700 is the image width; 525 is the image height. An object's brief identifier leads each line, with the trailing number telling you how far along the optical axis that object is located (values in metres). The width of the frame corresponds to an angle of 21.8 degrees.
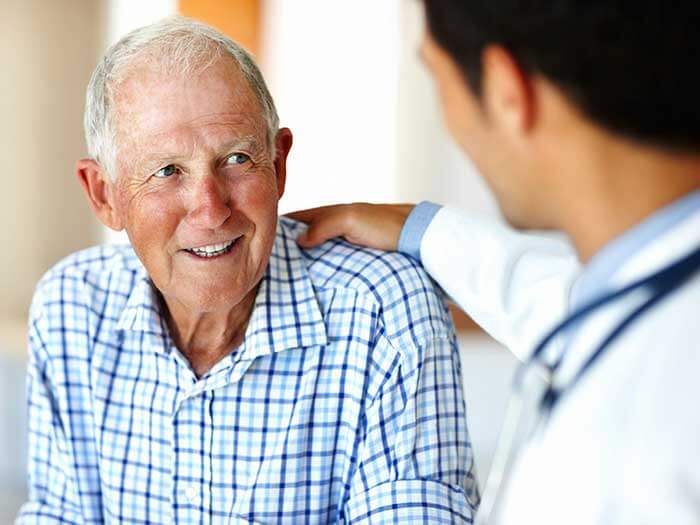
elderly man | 1.56
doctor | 1.07
